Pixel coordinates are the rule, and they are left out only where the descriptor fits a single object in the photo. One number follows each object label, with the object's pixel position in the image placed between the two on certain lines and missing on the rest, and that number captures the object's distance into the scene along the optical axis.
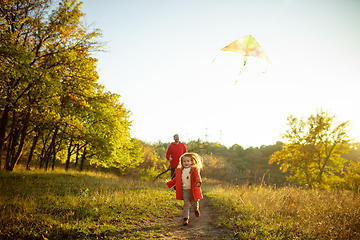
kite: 7.52
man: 9.25
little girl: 5.12
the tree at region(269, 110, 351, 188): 18.17
